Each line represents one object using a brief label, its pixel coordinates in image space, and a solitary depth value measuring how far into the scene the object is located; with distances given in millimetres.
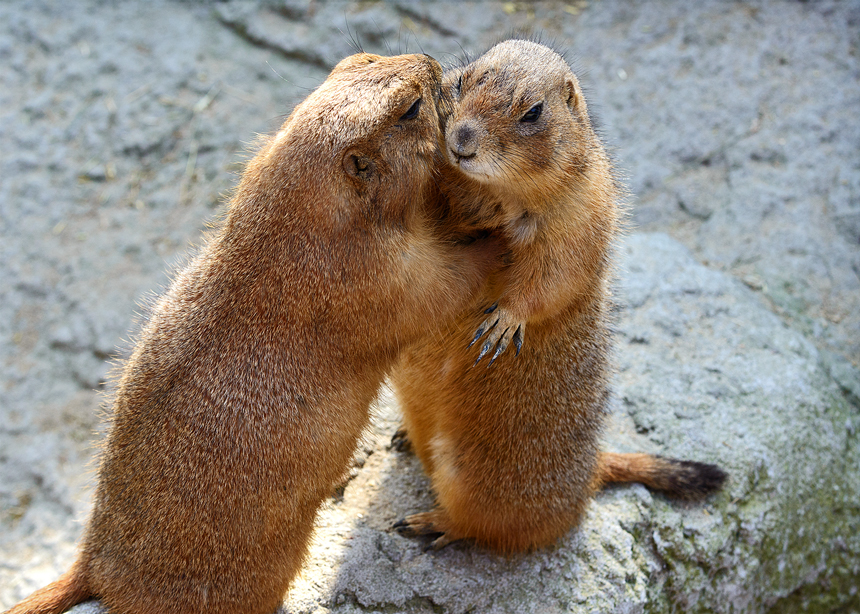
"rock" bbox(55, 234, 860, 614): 3908
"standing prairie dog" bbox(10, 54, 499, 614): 3299
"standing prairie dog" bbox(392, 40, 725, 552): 3359
